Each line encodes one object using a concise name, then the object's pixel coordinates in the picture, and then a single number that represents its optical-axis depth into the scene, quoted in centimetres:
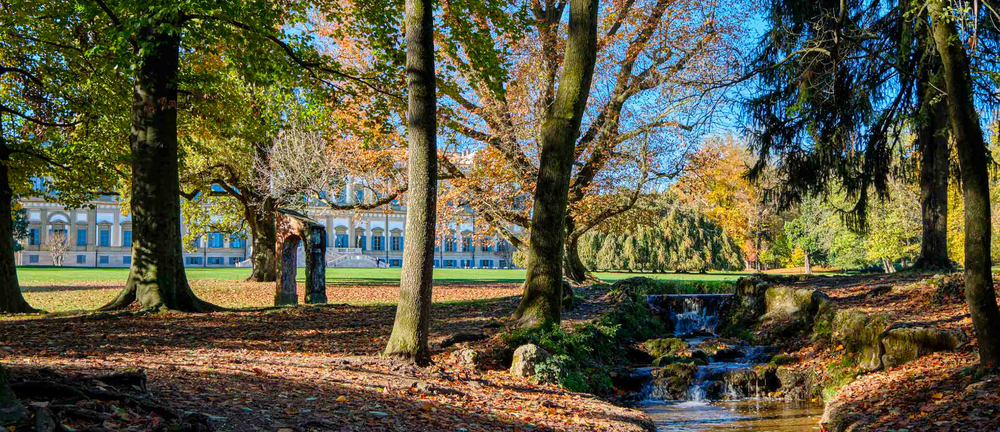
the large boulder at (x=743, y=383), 1016
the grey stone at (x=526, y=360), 851
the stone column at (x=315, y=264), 1606
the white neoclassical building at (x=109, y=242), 5922
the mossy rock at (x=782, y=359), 1105
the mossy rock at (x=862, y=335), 922
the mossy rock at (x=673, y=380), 997
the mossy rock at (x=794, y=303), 1270
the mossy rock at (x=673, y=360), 1134
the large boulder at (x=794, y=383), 981
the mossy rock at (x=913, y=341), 841
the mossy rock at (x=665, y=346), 1227
